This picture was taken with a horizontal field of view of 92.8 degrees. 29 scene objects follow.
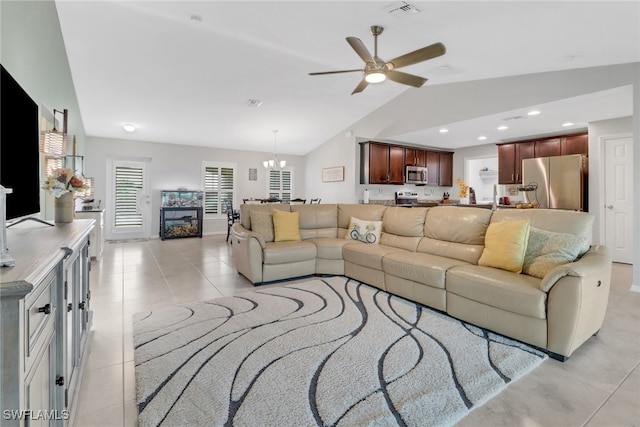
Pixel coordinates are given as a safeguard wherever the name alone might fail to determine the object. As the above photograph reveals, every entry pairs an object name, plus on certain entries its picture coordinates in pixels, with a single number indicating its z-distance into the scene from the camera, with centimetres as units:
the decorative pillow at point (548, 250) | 244
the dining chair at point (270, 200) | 720
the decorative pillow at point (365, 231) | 424
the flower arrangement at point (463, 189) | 679
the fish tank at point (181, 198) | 755
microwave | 709
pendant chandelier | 738
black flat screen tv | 143
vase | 221
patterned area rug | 158
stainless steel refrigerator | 508
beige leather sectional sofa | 216
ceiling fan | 283
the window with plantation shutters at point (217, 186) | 821
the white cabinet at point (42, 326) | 79
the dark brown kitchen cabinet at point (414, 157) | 710
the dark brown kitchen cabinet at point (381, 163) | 667
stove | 718
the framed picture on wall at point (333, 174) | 730
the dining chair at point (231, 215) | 677
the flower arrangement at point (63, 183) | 209
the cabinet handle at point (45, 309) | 101
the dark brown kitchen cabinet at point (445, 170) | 775
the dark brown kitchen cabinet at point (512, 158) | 612
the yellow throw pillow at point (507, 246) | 264
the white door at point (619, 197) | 487
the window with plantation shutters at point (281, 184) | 906
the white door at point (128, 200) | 719
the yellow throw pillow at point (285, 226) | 426
